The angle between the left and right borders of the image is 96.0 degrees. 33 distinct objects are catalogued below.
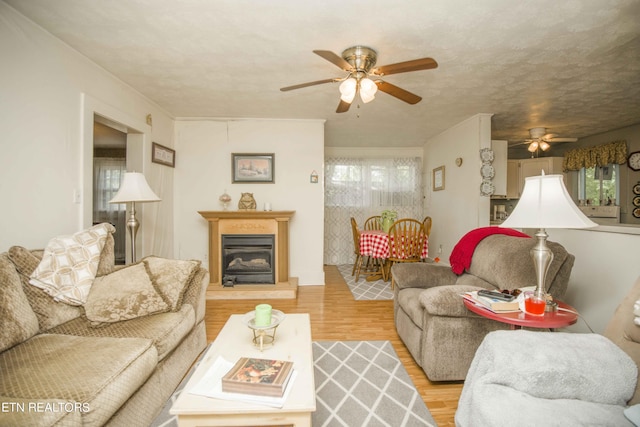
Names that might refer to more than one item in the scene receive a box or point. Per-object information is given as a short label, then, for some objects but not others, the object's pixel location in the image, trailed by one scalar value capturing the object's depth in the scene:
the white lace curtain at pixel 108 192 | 5.52
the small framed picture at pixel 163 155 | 3.51
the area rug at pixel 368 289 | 3.64
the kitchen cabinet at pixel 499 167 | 4.03
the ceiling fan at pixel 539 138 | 4.48
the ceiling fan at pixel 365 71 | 1.90
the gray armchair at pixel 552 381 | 0.91
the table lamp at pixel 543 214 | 1.44
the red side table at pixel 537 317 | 1.40
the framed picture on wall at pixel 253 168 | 4.09
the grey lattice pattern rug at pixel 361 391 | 1.52
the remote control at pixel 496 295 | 1.59
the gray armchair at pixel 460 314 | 1.74
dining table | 4.00
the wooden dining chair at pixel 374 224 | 5.35
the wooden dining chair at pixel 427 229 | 4.02
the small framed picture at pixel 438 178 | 4.96
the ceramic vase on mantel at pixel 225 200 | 3.99
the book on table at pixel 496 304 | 1.52
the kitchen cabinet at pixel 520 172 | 5.23
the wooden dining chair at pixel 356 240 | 4.47
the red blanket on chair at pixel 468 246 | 2.36
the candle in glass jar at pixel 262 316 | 1.47
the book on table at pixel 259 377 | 1.09
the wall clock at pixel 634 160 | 4.37
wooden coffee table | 1.01
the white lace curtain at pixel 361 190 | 5.83
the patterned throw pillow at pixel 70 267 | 1.63
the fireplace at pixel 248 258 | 3.82
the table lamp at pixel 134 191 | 2.39
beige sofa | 1.05
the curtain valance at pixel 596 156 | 4.56
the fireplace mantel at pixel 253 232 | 3.71
